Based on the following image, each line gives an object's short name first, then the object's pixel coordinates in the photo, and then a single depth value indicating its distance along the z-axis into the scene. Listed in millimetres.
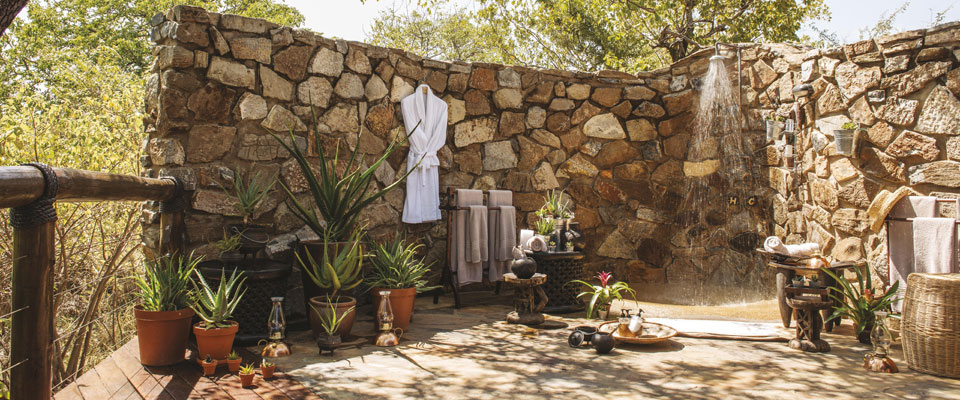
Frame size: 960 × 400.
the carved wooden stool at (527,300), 3946
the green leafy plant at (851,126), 4074
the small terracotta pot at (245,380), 2670
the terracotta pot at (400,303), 3689
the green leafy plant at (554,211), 4706
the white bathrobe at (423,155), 4805
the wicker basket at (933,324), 2766
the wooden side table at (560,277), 4391
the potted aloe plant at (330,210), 3676
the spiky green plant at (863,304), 3350
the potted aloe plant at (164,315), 2881
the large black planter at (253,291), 3375
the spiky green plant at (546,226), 4574
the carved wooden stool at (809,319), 3254
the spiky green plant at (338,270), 3404
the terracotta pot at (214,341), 2930
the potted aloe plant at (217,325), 2934
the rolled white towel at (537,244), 4383
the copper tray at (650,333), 3367
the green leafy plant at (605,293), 3971
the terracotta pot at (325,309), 3426
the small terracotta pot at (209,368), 2822
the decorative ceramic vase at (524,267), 3920
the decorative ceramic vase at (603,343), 3233
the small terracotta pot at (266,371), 2776
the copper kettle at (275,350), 3137
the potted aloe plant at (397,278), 3703
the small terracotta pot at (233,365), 2883
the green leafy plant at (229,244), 3496
